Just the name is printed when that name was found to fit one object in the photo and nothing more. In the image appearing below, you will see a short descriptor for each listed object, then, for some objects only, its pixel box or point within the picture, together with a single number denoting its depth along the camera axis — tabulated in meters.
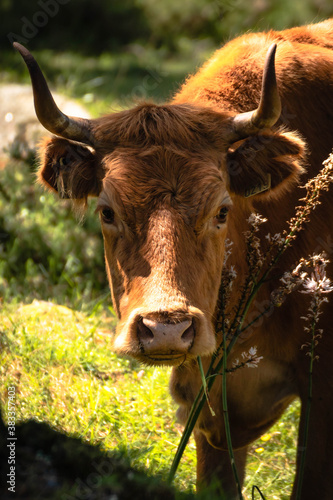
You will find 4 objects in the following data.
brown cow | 6.62
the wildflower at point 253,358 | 6.69
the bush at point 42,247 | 13.64
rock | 17.09
